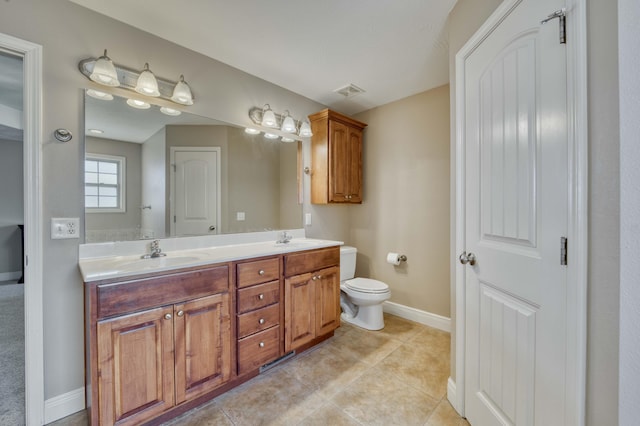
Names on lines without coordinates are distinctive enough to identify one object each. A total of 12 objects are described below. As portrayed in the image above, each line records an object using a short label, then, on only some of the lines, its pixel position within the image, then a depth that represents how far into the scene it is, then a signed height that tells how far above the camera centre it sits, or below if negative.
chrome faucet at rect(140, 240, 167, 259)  1.67 -0.26
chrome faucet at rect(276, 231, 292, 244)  2.38 -0.25
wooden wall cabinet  2.73 +0.60
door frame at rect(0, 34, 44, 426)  1.39 -0.14
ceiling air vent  2.60 +1.26
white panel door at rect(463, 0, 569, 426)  0.91 -0.04
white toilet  2.49 -0.84
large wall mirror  1.65 +0.28
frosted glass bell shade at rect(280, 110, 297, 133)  2.51 +0.85
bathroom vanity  1.21 -0.65
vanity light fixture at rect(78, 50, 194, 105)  1.54 +0.86
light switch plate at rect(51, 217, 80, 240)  1.46 -0.09
